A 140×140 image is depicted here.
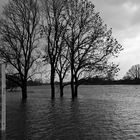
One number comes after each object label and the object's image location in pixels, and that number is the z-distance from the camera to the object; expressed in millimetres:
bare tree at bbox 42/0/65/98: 36469
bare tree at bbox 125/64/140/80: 135375
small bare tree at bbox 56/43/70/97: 37188
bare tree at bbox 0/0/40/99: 34062
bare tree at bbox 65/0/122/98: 34850
